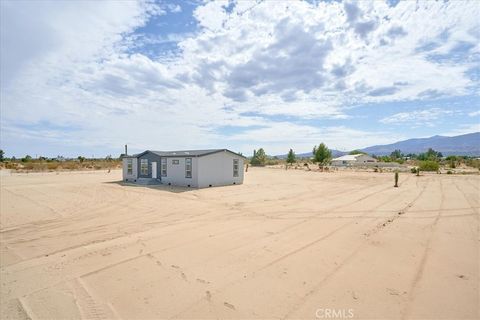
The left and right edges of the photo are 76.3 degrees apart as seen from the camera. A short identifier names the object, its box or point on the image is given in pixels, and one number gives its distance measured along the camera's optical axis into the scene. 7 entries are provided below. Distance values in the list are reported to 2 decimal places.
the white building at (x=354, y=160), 78.90
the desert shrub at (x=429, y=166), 45.34
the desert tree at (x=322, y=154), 63.06
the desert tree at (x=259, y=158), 72.00
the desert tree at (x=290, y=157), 73.99
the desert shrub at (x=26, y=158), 65.35
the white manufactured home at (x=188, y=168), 22.56
